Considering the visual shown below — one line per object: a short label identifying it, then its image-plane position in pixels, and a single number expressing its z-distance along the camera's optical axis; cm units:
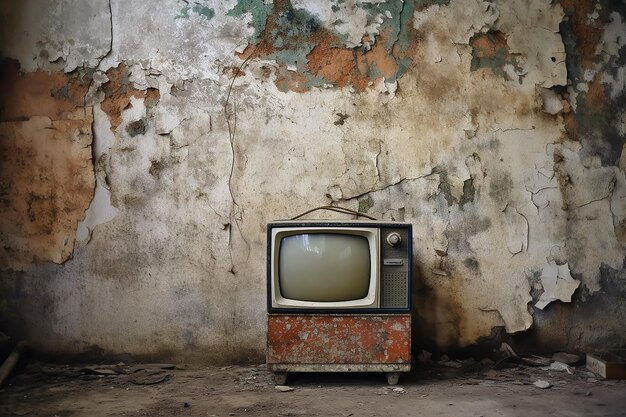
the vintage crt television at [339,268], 265
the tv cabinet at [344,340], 266
